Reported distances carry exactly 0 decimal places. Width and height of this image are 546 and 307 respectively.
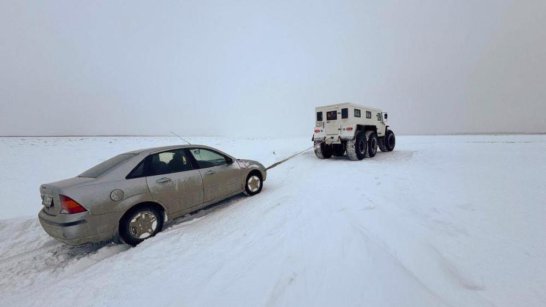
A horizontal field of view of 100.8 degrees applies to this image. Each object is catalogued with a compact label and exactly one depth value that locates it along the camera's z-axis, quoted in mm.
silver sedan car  3266
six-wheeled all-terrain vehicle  10344
